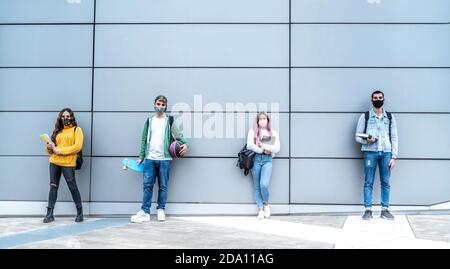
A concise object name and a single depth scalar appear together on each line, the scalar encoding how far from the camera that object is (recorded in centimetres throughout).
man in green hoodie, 845
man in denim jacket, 836
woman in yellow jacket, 847
